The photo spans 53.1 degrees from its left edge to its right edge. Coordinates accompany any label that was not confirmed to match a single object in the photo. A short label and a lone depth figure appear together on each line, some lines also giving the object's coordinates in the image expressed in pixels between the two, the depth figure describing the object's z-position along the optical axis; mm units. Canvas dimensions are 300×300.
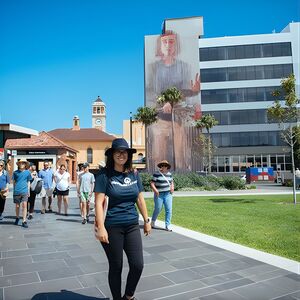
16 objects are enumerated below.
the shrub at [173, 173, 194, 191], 25203
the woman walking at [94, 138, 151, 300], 3125
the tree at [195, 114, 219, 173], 42156
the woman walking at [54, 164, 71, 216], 11188
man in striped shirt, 8039
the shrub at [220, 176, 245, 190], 26156
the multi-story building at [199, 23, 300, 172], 49125
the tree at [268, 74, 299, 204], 14222
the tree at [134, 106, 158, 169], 40000
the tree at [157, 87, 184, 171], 38750
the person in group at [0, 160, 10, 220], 8859
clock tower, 100238
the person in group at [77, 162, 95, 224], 9383
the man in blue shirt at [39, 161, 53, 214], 11812
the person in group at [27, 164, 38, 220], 10477
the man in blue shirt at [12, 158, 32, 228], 8555
